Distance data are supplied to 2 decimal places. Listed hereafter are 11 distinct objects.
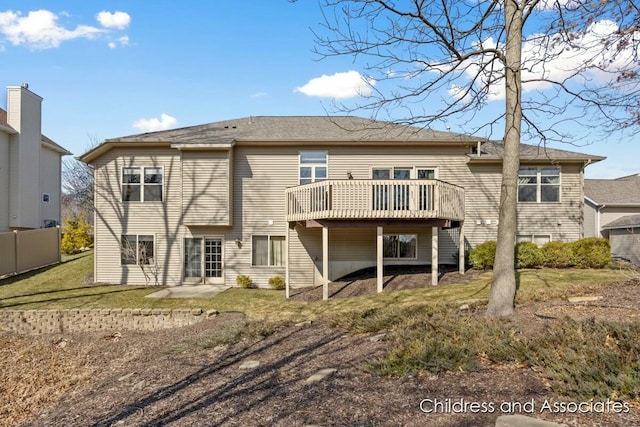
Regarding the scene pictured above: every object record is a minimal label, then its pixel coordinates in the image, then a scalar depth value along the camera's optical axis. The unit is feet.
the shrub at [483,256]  42.96
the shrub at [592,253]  42.16
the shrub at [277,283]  45.93
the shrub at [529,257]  42.68
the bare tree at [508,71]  20.70
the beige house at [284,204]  47.26
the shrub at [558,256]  42.63
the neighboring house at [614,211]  65.41
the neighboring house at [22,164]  58.13
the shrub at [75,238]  68.80
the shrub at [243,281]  46.21
